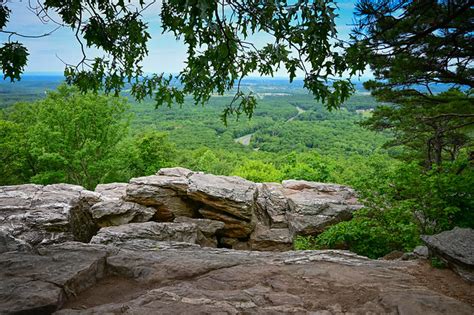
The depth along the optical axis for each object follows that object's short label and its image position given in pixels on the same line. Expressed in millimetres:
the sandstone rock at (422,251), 5412
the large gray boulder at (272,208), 15477
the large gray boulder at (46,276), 3045
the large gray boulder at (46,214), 9758
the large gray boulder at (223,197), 14180
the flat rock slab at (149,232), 9602
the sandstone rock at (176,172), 15578
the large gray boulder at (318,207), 13836
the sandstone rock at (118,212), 12727
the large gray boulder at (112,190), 14641
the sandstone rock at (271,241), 14750
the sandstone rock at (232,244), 14789
